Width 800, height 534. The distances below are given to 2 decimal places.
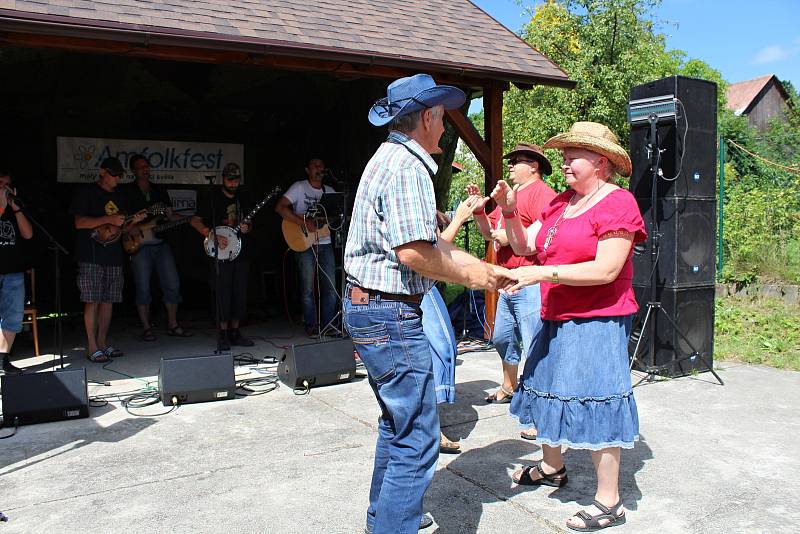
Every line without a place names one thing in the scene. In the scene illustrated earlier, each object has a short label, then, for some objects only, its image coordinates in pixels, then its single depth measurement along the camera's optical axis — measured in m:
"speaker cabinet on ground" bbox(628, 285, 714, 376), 6.11
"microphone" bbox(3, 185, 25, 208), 5.76
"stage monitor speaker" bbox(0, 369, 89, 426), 4.68
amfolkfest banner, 8.99
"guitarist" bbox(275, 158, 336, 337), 7.71
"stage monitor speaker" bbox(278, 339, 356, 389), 5.66
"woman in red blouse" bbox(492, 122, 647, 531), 3.08
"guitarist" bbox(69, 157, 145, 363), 6.48
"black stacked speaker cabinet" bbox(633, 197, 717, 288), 6.12
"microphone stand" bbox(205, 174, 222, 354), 6.43
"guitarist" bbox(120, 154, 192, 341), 7.43
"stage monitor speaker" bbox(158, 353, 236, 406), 5.18
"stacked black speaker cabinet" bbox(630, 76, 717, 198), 6.08
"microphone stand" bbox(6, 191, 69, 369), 5.63
